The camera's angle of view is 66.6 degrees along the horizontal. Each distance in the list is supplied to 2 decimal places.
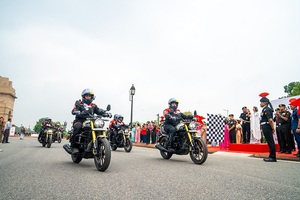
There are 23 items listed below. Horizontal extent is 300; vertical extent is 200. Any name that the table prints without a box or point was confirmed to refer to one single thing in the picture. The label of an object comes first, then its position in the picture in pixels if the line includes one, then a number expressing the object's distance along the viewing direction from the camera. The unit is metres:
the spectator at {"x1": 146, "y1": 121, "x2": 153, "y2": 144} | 19.53
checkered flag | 14.57
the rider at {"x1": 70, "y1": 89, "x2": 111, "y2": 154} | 5.29
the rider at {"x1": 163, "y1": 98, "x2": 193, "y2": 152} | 6.80
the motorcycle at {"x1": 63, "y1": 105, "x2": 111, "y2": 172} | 4.45
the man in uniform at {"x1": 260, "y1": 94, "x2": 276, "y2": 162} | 6.83
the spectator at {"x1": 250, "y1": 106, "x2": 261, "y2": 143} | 11.52
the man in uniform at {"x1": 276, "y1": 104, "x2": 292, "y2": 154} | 9.12
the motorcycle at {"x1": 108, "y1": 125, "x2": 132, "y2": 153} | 10.36
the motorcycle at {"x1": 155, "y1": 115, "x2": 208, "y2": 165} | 5.89
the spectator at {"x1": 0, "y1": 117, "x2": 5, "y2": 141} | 16.19
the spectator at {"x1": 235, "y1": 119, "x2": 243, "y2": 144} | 12.69
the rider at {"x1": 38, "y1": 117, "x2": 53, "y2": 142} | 12.71
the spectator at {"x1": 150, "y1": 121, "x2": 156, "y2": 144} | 19.10
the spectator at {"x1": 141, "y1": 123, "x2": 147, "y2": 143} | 20.51
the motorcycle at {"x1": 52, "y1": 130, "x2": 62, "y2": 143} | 19.82
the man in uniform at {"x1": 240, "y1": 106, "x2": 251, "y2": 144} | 12.09
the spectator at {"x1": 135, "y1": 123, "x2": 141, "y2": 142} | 22.60
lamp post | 19.91
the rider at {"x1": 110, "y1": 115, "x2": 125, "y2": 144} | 11.08
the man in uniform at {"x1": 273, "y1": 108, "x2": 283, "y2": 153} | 9.48
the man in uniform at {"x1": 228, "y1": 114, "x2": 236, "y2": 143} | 13.12
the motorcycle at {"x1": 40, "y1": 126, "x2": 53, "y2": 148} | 11.87
